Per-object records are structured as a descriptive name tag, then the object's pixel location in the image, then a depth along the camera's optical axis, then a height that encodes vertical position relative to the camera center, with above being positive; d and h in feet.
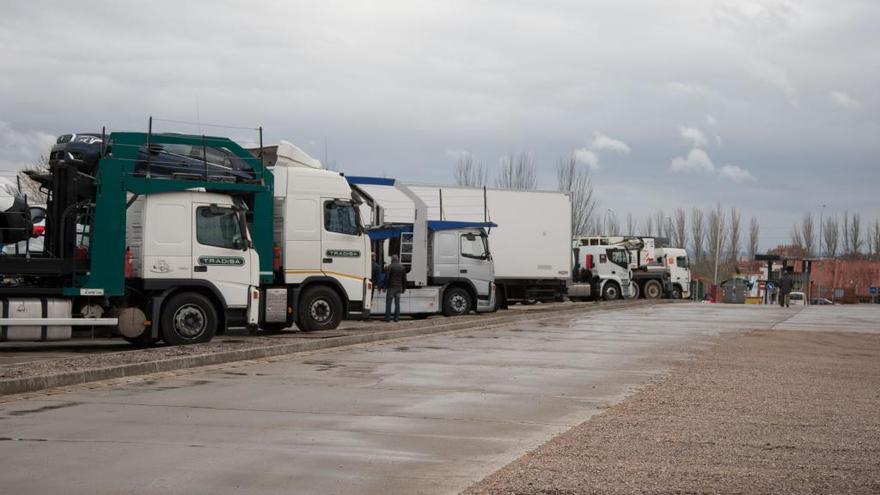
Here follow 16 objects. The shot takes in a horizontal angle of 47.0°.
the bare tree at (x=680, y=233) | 319.88 +11.21
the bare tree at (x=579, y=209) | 226.95 +13.15
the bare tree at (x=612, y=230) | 275.55 +10.65
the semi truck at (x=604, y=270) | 151.02 -0.29
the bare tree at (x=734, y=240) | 322.75 +9.12
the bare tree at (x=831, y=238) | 331.16 +10.18
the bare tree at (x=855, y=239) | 331.16 +9.85
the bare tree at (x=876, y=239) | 334.24 +9.85
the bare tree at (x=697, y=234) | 321.93 +10.97
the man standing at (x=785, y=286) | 149.28 -2.57
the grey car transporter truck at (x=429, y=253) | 88.28 +1.31
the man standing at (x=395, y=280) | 80.40 -1.05
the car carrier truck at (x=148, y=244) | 53.42 +1.21
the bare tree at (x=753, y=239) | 339.98 +9.95
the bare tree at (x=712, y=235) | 307.82 +10.41
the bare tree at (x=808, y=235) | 333.62 +11.23
